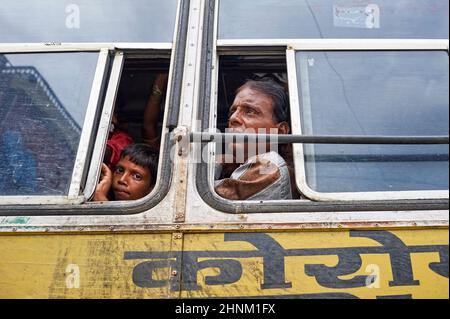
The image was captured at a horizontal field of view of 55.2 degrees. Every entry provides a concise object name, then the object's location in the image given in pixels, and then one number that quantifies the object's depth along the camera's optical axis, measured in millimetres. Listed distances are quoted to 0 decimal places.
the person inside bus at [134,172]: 2205
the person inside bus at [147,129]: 2340
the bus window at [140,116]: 2195
